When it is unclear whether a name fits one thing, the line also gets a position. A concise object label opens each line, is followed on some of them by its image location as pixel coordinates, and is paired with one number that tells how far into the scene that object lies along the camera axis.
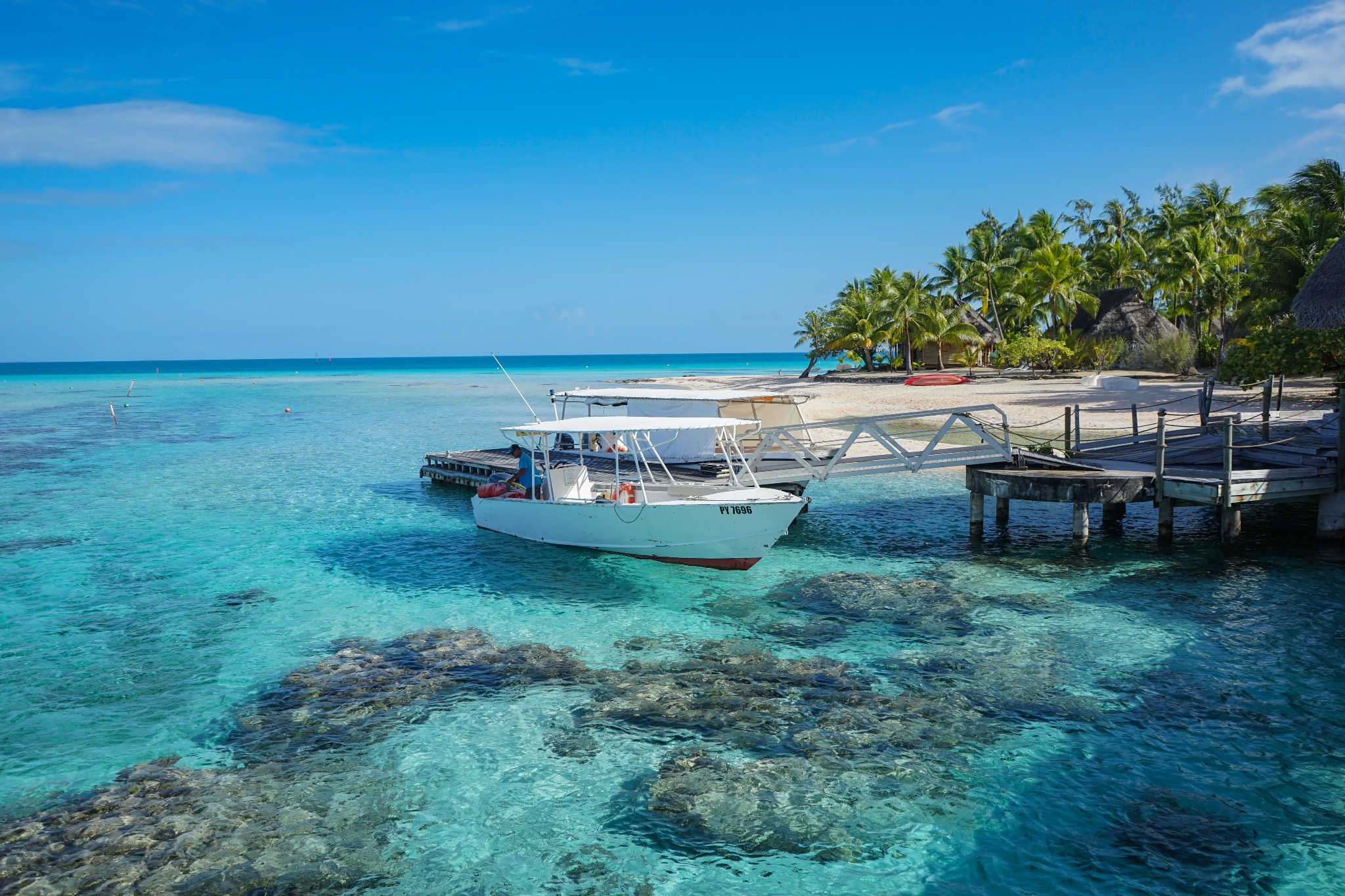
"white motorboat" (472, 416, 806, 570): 14.59
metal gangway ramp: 16.70
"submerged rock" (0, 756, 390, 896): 6.83
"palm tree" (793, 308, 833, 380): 73.38
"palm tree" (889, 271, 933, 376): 61.47
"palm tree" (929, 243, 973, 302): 67.94
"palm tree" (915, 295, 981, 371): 60.41
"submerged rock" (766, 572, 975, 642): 12.53
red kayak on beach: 51.12
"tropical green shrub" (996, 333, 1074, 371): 51.50
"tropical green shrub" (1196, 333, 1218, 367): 43.28
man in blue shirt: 17.33
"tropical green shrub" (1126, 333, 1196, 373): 45.81
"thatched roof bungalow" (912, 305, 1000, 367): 65.19
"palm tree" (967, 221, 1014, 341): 64.38
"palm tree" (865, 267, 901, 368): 63.25
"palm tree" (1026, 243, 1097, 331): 54.56
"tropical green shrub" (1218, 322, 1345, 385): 22.91
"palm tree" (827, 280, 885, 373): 64.06
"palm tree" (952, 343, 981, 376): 63.16
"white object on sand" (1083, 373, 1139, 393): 39.59
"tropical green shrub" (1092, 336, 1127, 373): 50.41
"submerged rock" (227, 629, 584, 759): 9.48
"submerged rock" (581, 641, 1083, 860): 7.63
